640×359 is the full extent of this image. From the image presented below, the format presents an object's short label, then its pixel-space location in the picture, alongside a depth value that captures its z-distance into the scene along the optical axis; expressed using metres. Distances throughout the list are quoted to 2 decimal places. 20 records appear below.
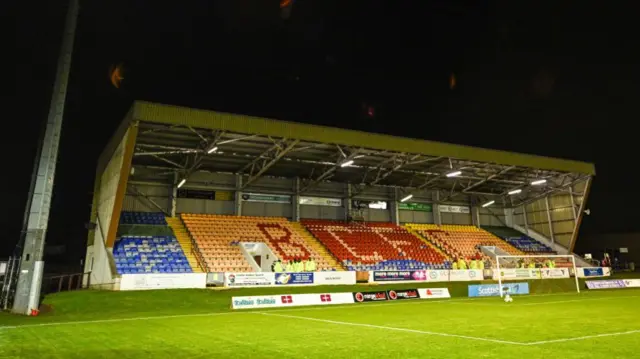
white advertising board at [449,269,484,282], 29.06
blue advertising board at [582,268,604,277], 33.76
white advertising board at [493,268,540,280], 28.12
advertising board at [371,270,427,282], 26.72
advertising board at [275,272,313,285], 23.12
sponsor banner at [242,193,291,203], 33.16
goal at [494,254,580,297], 28.39
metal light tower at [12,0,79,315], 15.04
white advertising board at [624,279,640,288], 25.09
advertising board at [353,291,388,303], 18.52
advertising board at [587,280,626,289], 23.80
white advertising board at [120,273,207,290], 20.59
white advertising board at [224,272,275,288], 22.12
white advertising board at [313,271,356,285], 24.50
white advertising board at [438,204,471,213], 41.47
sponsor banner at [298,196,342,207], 35.28
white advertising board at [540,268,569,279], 30.61
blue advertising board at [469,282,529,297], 21.08
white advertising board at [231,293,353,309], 16.11
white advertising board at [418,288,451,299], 19.64
